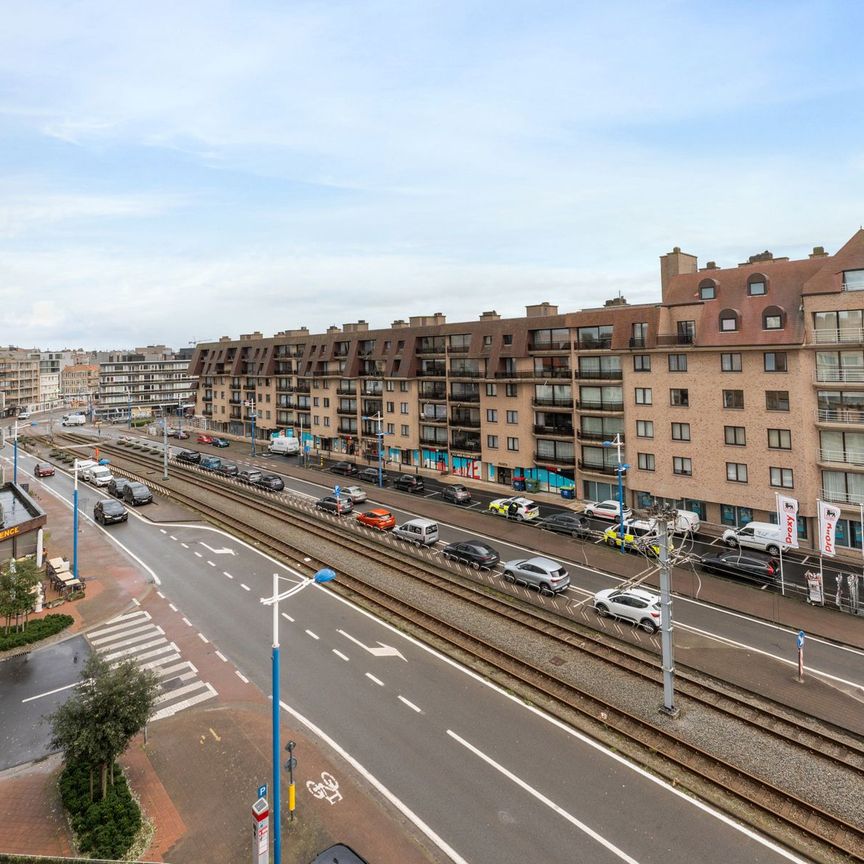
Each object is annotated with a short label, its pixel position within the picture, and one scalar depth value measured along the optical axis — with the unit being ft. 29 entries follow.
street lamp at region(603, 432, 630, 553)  133.02
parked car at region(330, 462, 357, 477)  219.00
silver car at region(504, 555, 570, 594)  105.09
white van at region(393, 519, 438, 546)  136.36
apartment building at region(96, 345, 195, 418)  561.43
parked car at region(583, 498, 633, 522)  152.76
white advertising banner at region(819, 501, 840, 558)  107.34
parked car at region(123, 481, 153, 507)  176.24
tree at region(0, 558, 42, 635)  86.89
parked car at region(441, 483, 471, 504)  174.50
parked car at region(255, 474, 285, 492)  195.00
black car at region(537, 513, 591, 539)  140.67
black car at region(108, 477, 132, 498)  185.16
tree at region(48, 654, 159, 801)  52.08
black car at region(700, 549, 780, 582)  110.11
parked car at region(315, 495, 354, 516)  165.89
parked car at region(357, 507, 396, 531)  149.69
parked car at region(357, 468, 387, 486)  209.26
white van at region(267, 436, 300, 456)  267.80
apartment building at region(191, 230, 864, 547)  127.75
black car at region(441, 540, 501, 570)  120.06
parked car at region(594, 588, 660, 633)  90.89
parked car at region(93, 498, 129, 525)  156.04
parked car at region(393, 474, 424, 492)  192.34
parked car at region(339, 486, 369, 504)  177.17
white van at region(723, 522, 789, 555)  126.32
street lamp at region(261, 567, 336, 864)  46.29
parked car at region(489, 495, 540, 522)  156.25
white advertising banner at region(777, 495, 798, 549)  109.81
